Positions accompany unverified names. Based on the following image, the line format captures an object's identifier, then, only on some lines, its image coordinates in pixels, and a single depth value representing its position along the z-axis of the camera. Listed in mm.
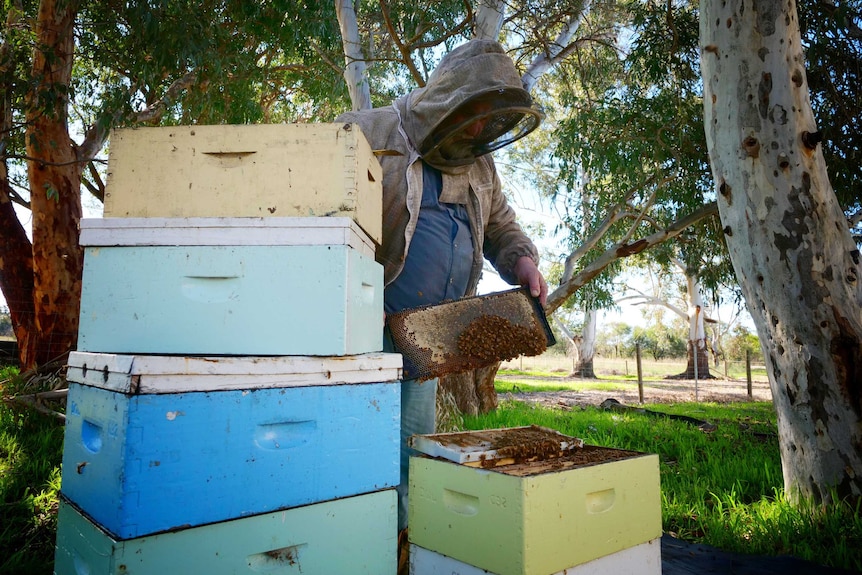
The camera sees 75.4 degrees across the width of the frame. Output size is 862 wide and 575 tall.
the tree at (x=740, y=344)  33969
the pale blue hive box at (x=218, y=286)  1401
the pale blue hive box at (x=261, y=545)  1173
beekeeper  2141
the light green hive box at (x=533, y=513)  1359
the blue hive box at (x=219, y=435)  1176
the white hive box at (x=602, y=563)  1486
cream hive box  1512
